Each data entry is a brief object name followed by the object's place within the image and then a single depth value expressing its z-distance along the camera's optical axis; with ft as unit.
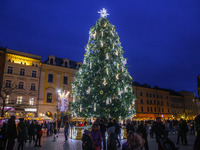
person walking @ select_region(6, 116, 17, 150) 25.62
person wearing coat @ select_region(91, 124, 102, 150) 19.54
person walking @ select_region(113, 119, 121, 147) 38.64
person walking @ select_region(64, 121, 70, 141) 49.14
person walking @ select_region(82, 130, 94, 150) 16.96
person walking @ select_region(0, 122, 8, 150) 28.20
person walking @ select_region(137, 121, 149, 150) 30.80
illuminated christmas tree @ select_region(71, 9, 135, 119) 54.49
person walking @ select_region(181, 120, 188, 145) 39.95
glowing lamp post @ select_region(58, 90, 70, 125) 99.28
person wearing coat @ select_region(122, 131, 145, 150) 14.26
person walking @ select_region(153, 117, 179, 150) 15.35
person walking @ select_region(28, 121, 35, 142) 49.89
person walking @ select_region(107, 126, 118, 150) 26.03
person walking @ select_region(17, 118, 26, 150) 30.81
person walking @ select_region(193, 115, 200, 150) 10.58
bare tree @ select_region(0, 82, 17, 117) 110.63
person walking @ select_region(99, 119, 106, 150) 30.33
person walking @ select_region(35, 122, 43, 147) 40.51
